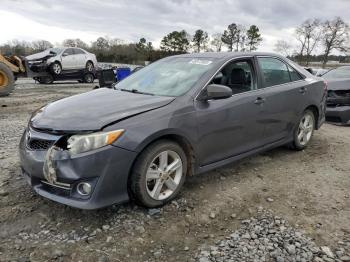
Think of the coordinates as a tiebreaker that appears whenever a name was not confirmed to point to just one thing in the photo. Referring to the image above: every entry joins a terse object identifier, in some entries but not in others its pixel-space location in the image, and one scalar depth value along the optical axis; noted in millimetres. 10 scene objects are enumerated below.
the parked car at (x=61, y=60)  16578
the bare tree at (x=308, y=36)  56812
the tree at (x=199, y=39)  62344
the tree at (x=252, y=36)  64562
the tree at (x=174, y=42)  57469
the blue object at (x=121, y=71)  15706
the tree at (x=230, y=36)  64288
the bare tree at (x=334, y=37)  52156
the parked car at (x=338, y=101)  7691
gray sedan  2891
